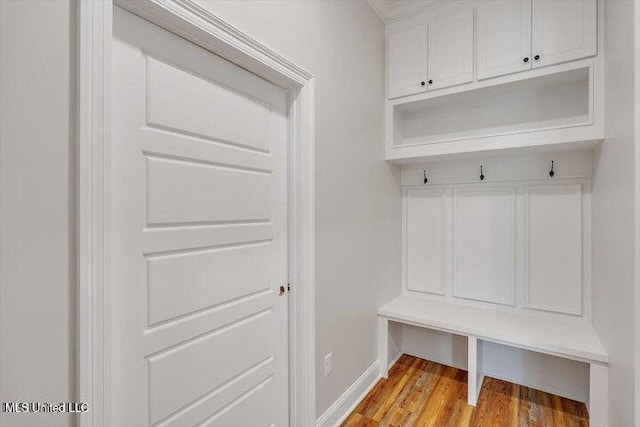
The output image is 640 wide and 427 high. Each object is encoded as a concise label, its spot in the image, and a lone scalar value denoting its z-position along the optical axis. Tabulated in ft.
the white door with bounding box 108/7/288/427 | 3.26
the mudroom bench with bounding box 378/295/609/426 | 5.65
